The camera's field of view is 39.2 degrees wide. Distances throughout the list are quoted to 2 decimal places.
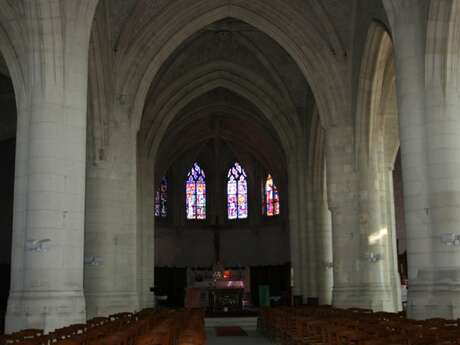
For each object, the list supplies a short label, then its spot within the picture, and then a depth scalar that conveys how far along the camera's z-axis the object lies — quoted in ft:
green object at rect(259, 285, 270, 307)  149.69
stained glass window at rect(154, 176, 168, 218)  158.40
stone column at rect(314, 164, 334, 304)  102.01
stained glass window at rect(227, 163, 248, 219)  162.91
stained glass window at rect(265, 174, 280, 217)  156.97
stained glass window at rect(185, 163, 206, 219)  163.02
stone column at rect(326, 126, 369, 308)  78.23
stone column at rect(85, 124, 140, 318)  74.28
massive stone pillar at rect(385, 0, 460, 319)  49.57
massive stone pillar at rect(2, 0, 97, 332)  48.32
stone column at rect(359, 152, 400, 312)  76.69
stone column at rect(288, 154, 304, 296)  110.24
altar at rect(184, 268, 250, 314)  129.49
